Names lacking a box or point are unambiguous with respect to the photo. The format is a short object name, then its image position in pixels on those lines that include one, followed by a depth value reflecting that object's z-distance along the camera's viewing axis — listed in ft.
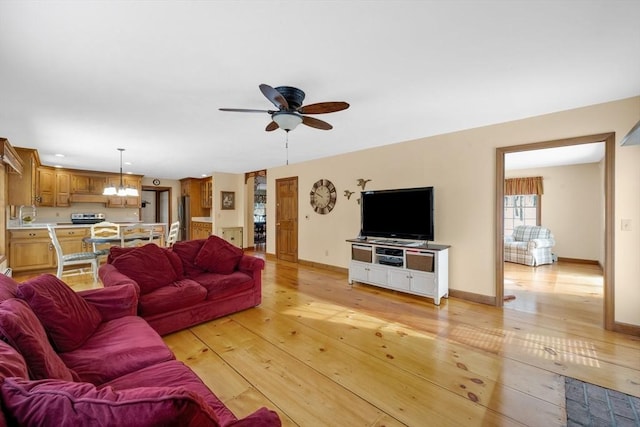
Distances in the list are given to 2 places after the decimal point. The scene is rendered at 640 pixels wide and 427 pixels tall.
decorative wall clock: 18.54
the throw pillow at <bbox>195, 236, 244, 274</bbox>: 11.69
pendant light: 17.47
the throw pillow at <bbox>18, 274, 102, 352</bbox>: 5.31
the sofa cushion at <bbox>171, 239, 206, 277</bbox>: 11.50
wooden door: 21.26
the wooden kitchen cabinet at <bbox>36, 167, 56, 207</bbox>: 21.42
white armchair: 20.24
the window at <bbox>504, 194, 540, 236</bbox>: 24.04
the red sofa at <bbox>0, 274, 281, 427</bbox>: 2.25
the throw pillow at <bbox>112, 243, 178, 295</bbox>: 9.40
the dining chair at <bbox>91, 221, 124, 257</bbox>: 15.70
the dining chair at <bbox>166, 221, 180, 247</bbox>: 18.53
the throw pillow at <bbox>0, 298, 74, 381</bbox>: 3.53
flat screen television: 13.30
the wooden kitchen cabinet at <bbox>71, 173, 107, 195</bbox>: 23.30
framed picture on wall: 26.26
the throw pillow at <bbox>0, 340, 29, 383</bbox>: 2.65
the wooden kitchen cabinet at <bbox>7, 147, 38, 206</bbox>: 15.49
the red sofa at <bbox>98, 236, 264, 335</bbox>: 9.07
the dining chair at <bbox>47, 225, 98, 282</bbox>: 14.10
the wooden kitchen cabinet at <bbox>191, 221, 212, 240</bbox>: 27.07
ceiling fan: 7.82
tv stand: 12.34
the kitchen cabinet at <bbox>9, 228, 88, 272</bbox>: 16.78
